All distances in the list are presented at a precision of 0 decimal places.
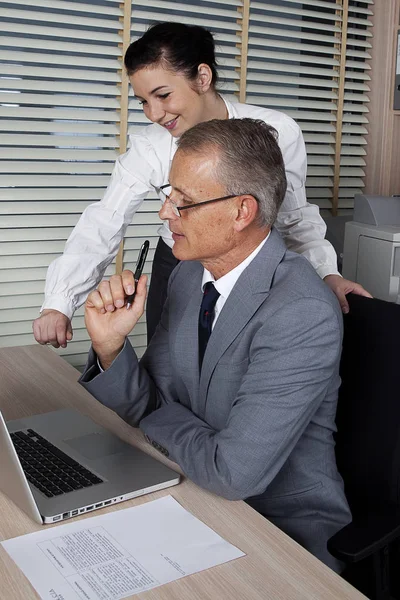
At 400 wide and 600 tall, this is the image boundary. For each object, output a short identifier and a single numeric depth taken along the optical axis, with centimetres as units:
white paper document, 102
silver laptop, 120
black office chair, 141
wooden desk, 102
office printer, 282
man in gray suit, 134
